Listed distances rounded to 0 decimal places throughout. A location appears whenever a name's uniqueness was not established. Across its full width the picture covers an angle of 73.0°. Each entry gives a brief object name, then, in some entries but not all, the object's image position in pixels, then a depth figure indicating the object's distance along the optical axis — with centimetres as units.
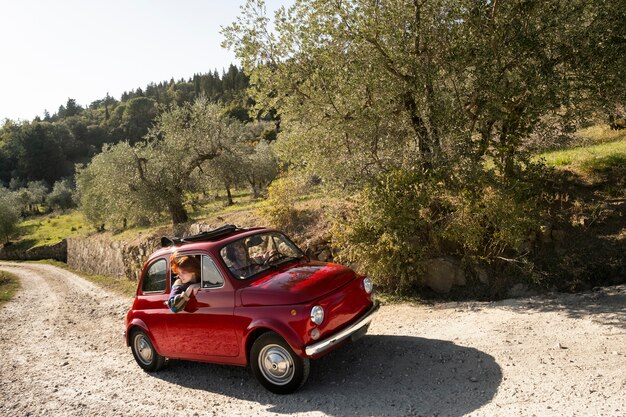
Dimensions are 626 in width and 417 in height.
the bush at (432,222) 927
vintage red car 579
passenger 684
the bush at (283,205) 1434
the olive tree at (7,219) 4981
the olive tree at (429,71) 909
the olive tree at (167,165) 2191
